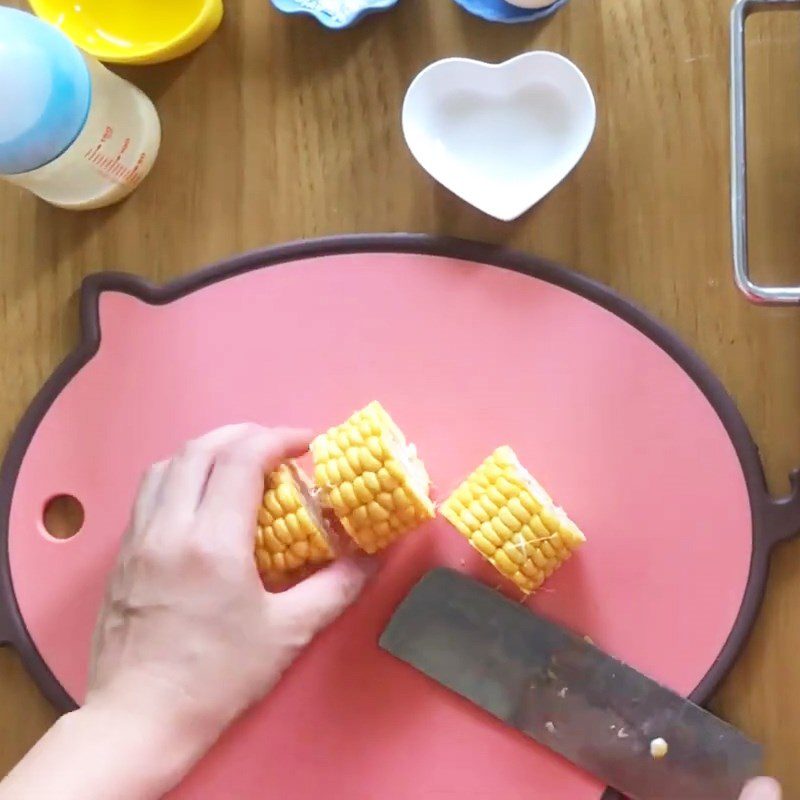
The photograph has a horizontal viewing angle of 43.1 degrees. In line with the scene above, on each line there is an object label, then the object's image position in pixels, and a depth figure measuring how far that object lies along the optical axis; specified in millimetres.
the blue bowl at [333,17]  826
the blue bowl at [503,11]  829
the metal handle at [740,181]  741
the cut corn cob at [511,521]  742
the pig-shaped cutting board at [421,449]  807
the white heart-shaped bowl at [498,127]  812
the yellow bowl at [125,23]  856
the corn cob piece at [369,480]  715
